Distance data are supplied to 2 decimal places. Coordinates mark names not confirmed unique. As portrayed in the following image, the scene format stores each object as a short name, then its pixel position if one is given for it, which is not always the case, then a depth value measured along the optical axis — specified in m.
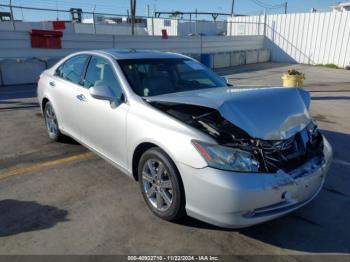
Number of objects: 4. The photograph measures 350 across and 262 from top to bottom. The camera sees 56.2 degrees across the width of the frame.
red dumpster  12.77
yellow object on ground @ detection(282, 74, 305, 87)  9.04
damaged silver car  2.62
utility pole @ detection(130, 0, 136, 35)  18.30
